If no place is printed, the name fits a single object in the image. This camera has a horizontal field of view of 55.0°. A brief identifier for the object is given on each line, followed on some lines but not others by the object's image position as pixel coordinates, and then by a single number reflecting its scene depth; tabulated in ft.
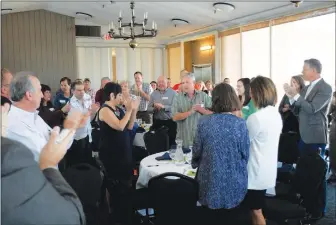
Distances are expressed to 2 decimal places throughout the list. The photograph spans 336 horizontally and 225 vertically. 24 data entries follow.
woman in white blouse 7.27
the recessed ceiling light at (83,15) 30.76
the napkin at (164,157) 9.88
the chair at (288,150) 11.93
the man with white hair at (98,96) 20.35
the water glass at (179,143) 9.76
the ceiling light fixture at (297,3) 18.48
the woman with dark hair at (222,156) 6.63
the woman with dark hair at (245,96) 12.12
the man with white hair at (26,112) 5.76
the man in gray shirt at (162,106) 17.92
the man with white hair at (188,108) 12.36
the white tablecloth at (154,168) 8.73
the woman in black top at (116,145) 9.75
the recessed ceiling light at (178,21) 28.09
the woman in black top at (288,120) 15.72
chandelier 20.16
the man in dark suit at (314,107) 12.03
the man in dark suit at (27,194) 3.23
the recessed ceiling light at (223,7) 21.86
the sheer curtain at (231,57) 26.88
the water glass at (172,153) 9.62
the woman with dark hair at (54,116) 13.12
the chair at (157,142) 13.03
